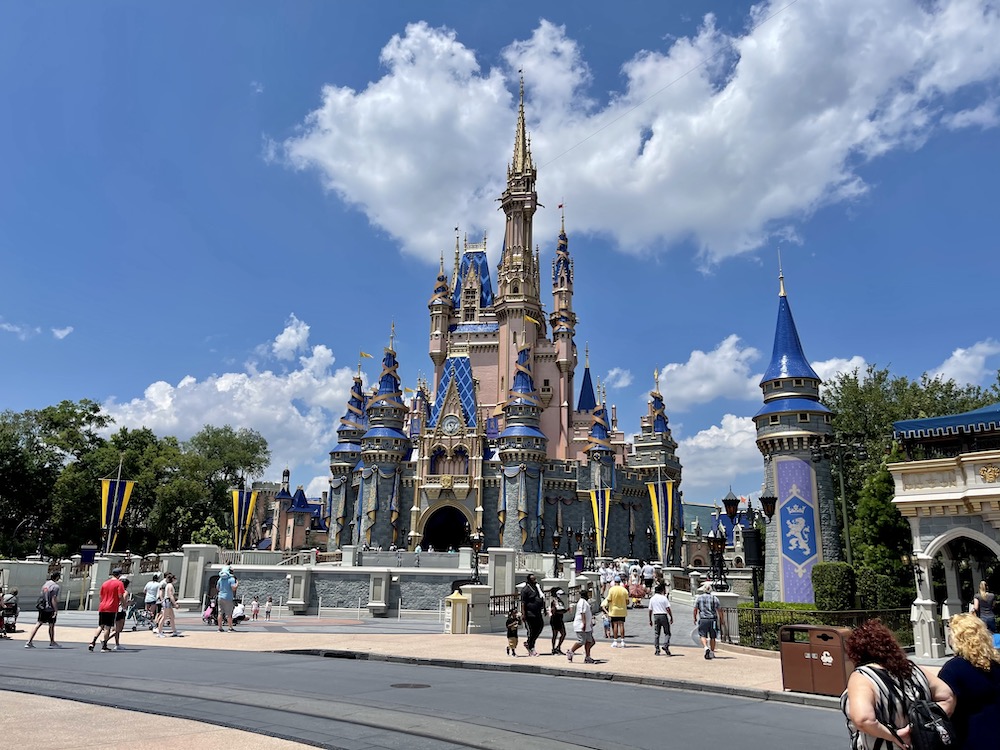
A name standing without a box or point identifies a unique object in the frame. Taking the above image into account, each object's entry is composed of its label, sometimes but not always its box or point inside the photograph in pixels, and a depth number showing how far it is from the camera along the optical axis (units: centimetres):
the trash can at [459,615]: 2197
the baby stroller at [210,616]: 2593
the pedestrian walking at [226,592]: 2177
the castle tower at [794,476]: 3139
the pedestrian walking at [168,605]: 1953
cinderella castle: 5728
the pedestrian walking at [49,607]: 1636
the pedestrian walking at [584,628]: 1503
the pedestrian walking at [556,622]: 1677
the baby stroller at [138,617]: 2276
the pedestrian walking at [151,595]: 2088
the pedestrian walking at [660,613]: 1641
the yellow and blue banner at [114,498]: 4362
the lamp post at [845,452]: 2519
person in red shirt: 1556
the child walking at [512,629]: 1579
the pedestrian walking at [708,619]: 1620
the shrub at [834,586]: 2350
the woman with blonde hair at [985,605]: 1343
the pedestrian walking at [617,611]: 1805
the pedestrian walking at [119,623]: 1617
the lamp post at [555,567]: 3626
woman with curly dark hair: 453
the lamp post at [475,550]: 2862
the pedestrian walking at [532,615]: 1653
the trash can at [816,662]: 1120
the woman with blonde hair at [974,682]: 463
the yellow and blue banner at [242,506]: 5469
